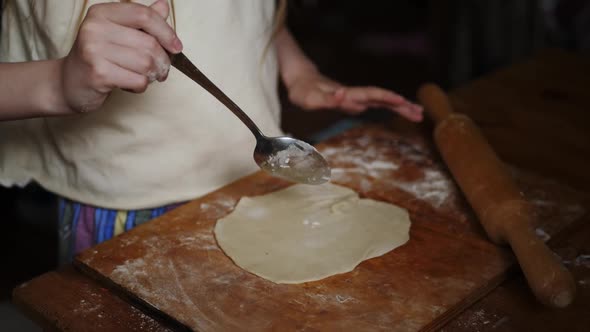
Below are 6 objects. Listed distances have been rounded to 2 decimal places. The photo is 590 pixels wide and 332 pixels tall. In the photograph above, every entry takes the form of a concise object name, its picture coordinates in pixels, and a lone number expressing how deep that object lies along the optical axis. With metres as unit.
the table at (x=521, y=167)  0.82
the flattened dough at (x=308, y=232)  0.93
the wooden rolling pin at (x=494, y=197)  0.81
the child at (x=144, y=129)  1.08
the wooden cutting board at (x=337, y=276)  0.82
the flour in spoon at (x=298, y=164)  1.05
